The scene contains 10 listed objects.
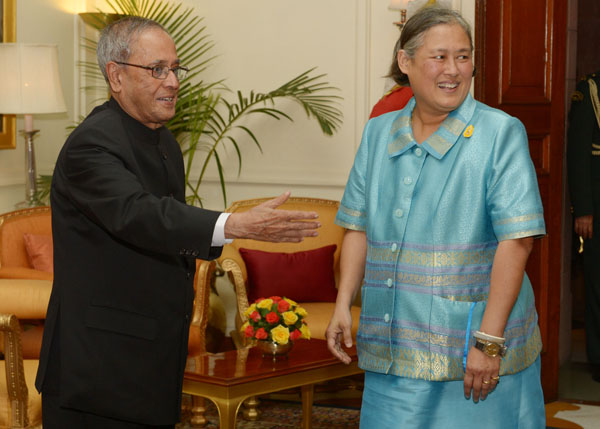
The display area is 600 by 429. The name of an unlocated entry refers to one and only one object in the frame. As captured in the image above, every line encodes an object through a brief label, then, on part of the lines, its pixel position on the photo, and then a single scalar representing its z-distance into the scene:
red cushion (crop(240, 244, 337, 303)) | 4.61
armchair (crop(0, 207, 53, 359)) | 3.55
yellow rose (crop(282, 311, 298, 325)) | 3.67
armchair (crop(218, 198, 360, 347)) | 4.40
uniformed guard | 5.33
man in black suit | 1.87
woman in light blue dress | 2.02
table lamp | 4.40
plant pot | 3.67
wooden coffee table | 3.37
